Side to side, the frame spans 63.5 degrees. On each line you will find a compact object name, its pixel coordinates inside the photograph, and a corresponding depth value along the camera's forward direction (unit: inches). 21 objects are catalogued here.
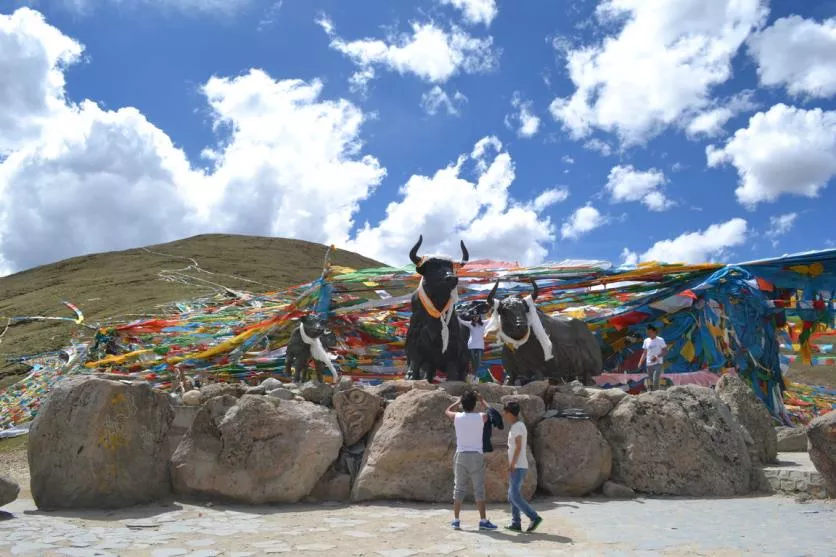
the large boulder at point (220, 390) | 346.0
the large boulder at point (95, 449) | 287.6
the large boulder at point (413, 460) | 305.9
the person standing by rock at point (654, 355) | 427.2
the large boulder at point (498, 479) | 301.9
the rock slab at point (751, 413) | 361.1
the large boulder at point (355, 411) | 332.5
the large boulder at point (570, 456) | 317.4
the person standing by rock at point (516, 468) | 239.3
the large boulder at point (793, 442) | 430.0
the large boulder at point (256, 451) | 304.2
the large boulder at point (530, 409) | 330.3
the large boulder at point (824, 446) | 275.6
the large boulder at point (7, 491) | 266.4
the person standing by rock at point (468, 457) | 242.8
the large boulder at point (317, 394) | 346.6
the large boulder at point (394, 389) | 344.8
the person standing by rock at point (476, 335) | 422.9
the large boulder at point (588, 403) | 340.2
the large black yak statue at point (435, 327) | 357.7
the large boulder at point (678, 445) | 320.8
